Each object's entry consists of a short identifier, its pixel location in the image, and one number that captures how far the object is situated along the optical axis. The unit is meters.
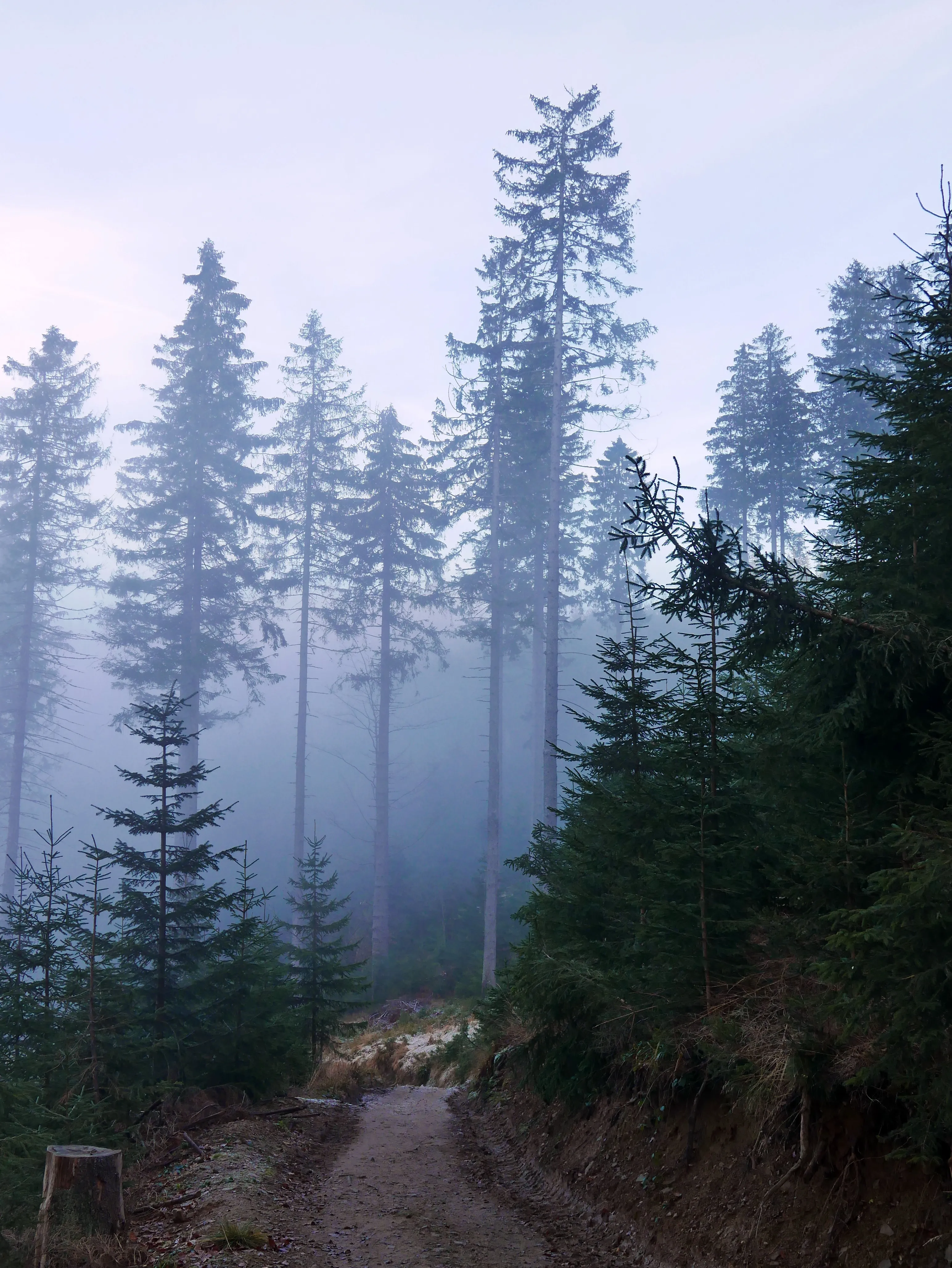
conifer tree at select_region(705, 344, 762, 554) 34.75
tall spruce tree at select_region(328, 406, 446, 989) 34.56
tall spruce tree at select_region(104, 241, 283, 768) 31.08
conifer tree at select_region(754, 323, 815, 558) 32.59
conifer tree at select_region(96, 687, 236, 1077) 10.12
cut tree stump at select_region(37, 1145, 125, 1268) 6.24
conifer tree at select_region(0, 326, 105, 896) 33.22
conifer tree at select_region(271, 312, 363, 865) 34.78
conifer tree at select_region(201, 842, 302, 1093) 10.60
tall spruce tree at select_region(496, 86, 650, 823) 25.19
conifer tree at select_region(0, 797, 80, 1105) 8.80
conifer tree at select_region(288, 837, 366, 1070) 16.44
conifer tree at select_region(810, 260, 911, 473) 29.27
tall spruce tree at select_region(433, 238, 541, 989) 28.05
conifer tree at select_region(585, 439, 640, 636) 43.94
